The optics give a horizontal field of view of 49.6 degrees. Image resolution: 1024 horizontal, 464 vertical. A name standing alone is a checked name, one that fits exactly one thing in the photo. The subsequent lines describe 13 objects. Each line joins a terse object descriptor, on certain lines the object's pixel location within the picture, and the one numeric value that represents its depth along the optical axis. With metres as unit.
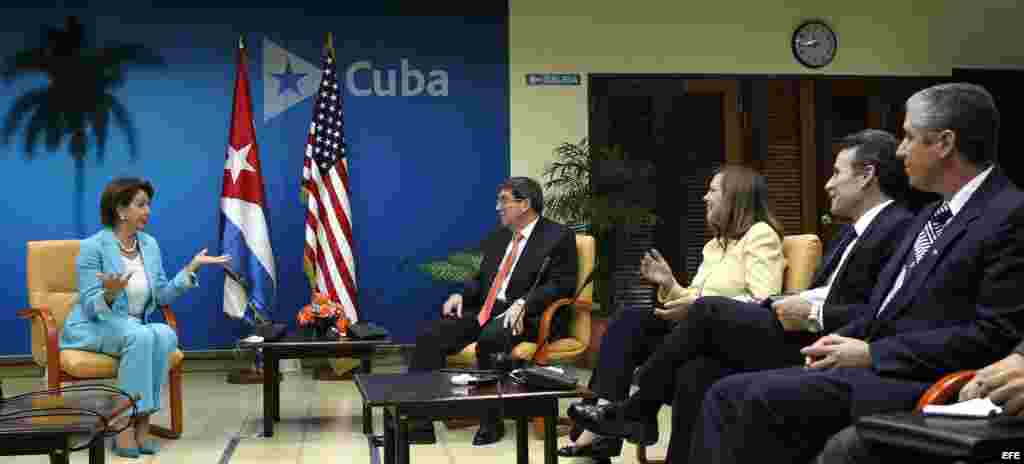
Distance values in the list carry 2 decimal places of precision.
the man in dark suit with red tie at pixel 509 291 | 4.86
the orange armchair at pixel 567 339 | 4.85
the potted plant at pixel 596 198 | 7.22
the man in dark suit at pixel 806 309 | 3.27
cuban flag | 7.06
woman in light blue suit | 4.73
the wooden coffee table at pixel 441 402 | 3.12
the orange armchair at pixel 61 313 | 4.68
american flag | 7.18
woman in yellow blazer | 3.89
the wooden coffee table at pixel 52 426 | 2.48
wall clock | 8.09
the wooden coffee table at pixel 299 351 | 4.96
